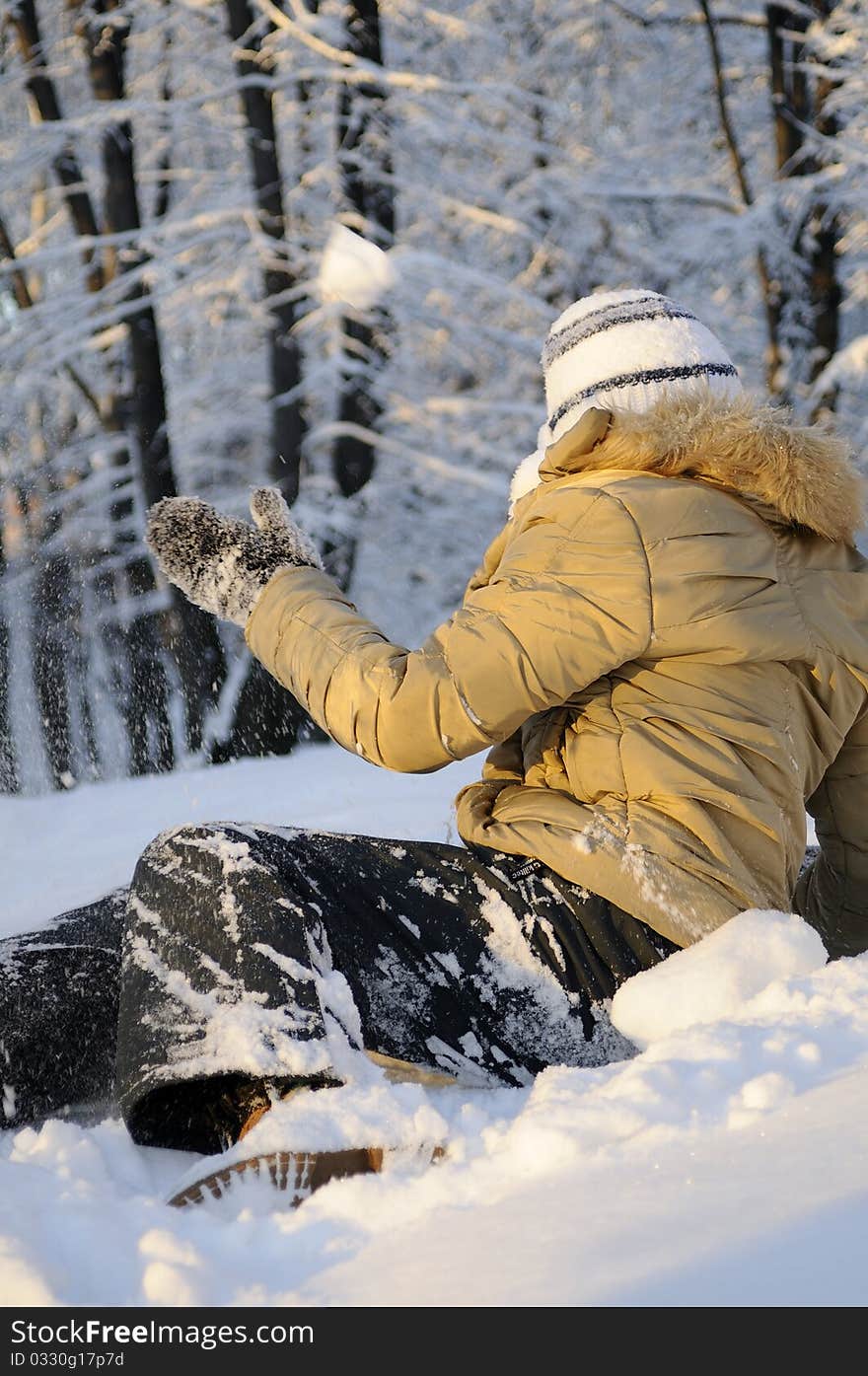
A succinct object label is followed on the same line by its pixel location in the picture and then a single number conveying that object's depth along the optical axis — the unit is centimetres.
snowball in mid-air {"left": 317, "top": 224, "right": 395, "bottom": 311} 669
